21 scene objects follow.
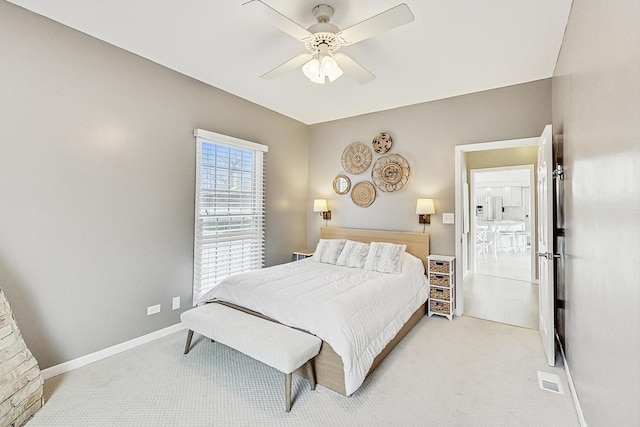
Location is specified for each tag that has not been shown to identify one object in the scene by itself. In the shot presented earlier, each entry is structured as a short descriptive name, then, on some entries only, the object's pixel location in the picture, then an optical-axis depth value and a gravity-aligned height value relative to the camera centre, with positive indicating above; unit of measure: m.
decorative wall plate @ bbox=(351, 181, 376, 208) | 4.39 +0.36
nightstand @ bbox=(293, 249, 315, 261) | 4.62 -0.58
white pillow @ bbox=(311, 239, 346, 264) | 3.89 -0.45
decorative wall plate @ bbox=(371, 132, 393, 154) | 4.23 +1.09
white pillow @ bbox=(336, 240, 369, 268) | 3.68 -0.47
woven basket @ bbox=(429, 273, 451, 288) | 3.57 -0.75
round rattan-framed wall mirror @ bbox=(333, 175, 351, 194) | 4.64 +0.53
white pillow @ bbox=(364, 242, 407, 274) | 3.42 -0.48
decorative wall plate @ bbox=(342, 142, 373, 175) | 4.45 +0.91
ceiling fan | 1.78 +1.25
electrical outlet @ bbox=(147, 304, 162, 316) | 2.96 -0.94
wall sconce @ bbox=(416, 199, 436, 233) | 3.78 +0.14
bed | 2.13 -0.76
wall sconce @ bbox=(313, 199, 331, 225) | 4.70 +0.18
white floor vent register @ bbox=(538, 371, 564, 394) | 2.19 -1.25
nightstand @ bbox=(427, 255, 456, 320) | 3.57 -0.82
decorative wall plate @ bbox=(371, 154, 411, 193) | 4.14 +0.65
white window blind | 3.39 +0.10
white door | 2.44 -0.22
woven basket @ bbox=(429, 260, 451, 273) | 3.57 -0.59
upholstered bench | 1.97 -0.89
